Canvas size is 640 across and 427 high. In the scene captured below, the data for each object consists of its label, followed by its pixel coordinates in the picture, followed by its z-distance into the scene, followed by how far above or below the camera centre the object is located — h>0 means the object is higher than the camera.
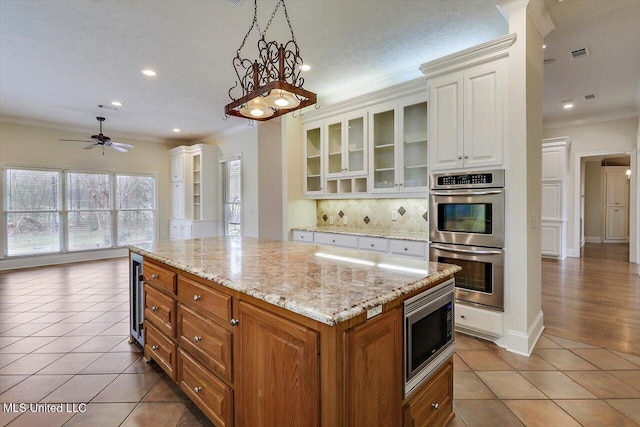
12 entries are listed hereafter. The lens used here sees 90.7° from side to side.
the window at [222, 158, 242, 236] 6.75 +0.34
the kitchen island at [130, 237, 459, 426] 1.09 -0.53
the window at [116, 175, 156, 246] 7.19 +0.10
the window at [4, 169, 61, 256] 5.89 +0.04
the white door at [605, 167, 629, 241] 8.98 +0.03
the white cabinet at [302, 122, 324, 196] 4.60 +0.77
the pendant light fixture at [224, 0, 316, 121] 1.78 +0.69
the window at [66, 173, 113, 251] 6.55 +0.03
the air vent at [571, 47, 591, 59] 3.61 +1.81
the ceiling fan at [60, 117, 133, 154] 5.43 +1.20
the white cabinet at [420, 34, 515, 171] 2.63 +0.92
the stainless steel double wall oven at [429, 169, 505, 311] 2.64 -0.19
